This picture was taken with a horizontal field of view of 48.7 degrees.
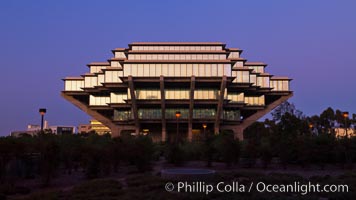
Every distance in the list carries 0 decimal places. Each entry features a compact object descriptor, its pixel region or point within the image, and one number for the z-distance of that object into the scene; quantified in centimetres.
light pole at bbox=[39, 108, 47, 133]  2834
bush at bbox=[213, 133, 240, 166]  2562
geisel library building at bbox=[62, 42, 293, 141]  7169
